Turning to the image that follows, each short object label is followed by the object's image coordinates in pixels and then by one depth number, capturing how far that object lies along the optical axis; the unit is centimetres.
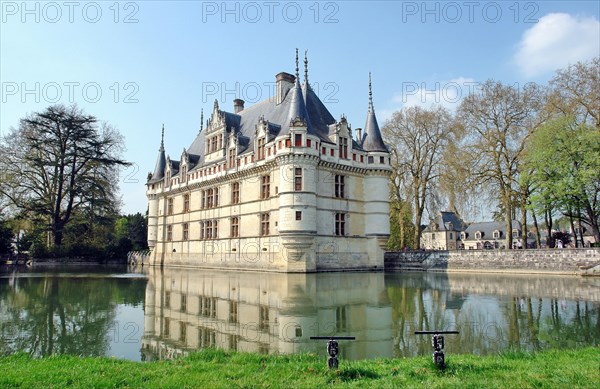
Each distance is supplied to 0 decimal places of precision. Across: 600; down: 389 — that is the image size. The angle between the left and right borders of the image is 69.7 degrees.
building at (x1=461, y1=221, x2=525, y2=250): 6278
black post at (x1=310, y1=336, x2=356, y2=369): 522
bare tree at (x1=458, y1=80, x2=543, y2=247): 2889
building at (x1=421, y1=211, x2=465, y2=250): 6500
